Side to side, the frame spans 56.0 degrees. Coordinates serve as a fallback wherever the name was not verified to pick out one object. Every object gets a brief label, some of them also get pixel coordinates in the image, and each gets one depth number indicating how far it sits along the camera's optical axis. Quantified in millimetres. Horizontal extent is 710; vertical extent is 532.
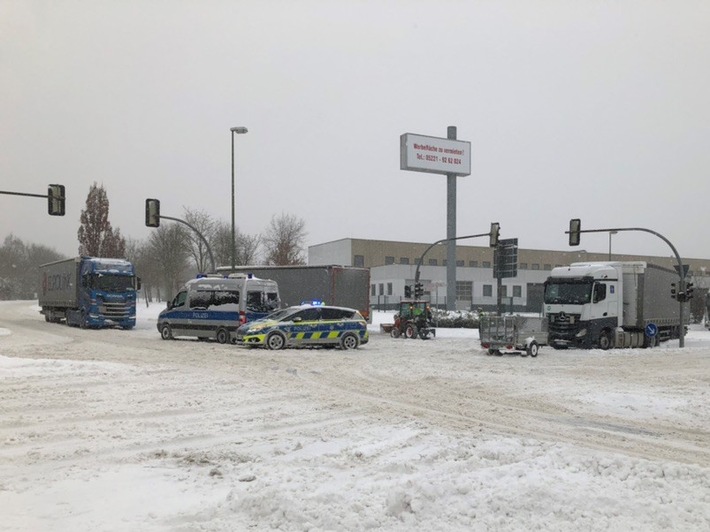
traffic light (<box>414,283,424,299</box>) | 32688
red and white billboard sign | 53469
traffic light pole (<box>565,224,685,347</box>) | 28078
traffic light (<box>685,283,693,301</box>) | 27688
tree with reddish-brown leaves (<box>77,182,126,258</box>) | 56188
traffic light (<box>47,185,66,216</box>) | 25859
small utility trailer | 22141
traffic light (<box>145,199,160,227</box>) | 28258
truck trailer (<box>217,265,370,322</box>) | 31344
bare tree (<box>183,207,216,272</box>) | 62125
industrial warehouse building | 74625
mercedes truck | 24859
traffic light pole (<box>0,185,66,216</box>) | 25859
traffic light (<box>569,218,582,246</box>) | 30516
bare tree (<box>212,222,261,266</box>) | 59875
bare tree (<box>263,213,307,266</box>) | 54344
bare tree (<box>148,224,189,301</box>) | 59500
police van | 24781
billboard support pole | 49750
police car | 22266
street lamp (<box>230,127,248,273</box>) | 30744
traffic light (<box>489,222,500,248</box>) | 30170
